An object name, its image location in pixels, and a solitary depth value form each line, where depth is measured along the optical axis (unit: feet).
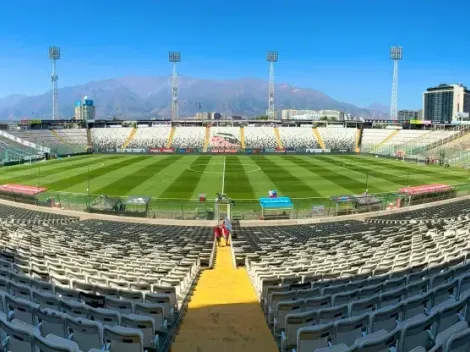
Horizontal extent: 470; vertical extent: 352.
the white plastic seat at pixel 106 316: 19.62
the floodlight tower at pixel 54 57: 404.57
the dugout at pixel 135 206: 94.89
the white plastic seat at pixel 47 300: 21.88
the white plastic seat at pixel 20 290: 24.04
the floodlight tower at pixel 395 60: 399.24
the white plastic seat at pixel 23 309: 19.47
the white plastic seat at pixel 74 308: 20.63
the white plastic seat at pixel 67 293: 25.40
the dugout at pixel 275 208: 92.22
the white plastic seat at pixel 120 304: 22.75
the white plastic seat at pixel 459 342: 12.62
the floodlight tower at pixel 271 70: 456.86
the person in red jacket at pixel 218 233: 67.37
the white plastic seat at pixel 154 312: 22.98
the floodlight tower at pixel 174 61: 440.70
